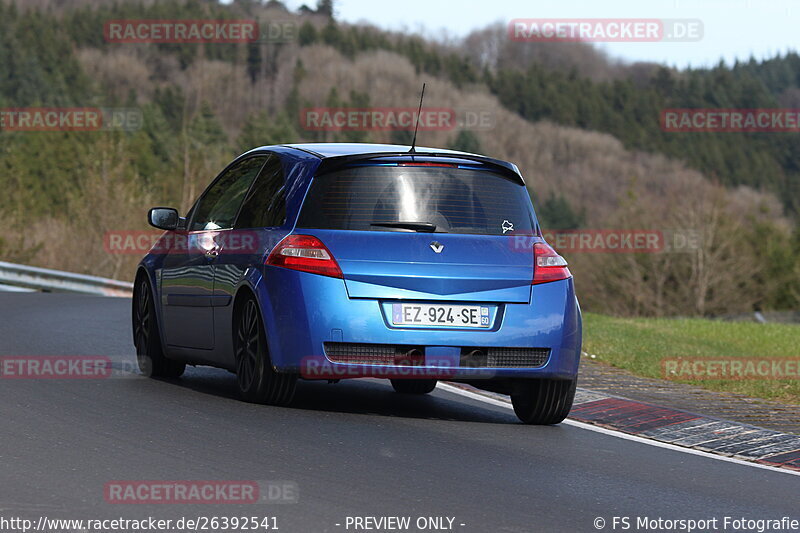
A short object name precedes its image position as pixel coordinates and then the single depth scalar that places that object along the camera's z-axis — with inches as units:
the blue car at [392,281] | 628.7
